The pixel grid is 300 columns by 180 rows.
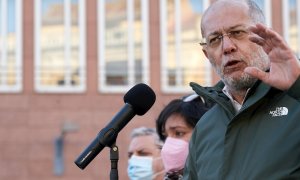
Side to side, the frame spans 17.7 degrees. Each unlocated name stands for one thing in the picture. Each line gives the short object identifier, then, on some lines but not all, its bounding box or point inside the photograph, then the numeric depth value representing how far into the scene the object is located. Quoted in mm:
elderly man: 3407
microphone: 4078
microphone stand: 4049
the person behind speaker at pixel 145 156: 6640
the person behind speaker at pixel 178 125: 5685
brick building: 21307
